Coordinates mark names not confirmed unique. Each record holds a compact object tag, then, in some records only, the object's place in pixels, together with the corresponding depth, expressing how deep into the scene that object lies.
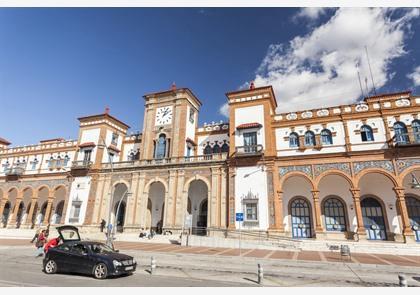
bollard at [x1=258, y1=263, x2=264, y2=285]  8.86
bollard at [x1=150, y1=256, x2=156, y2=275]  10.32
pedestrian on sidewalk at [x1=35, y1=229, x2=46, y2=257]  14.66
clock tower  28.77
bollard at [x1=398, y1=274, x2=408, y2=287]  6.69
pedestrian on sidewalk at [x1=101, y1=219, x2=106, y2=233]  27.88
